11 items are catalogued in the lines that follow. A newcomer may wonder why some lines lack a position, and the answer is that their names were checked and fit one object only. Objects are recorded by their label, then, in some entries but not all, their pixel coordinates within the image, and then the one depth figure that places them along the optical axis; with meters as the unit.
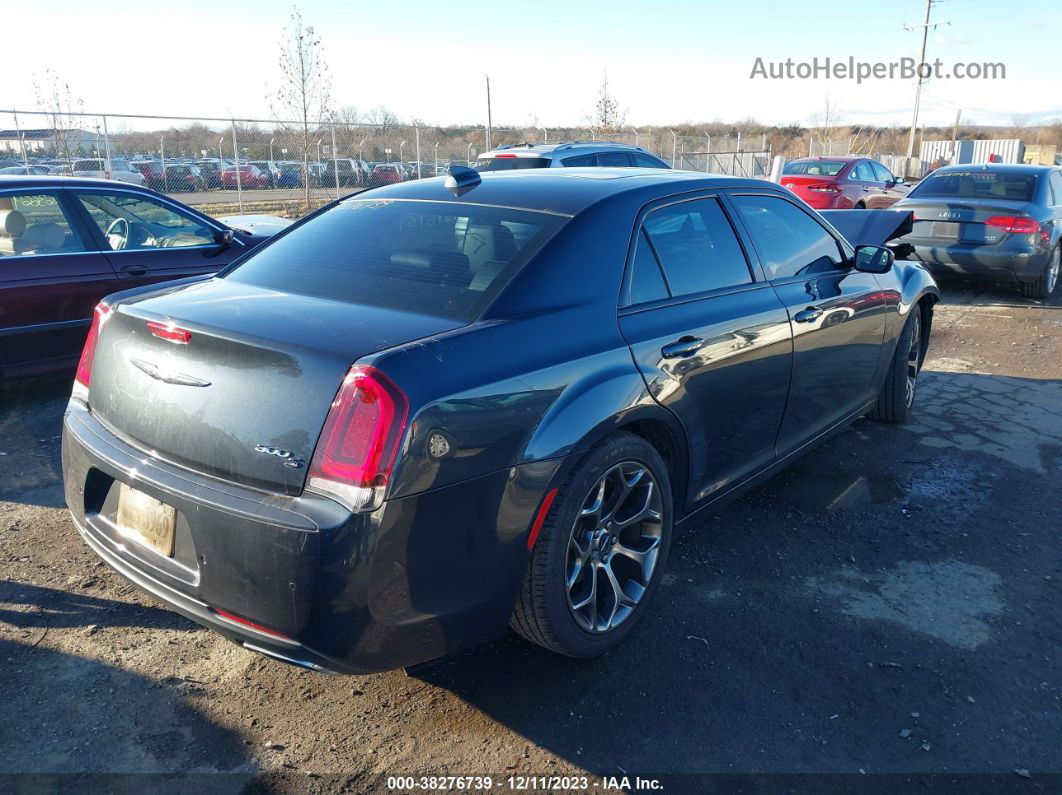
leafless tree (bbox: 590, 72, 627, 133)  32.12
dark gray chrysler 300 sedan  2.22
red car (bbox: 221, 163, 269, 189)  20.55
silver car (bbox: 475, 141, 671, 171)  10.71
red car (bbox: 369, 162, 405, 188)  24.25
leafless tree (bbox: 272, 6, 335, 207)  21.33
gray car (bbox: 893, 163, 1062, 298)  9.11
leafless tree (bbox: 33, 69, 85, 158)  15.85
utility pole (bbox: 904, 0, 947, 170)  38.88
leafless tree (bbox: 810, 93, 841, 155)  51.97
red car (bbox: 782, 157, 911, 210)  14.99
